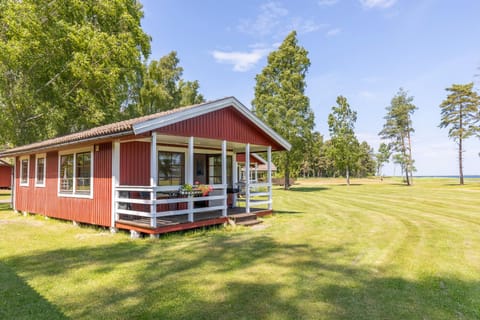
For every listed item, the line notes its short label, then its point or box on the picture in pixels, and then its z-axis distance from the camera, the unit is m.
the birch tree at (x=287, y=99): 27.72
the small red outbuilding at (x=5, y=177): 31.90
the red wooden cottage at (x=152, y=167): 7.70
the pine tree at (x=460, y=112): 34.75
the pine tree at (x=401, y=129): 39.41
